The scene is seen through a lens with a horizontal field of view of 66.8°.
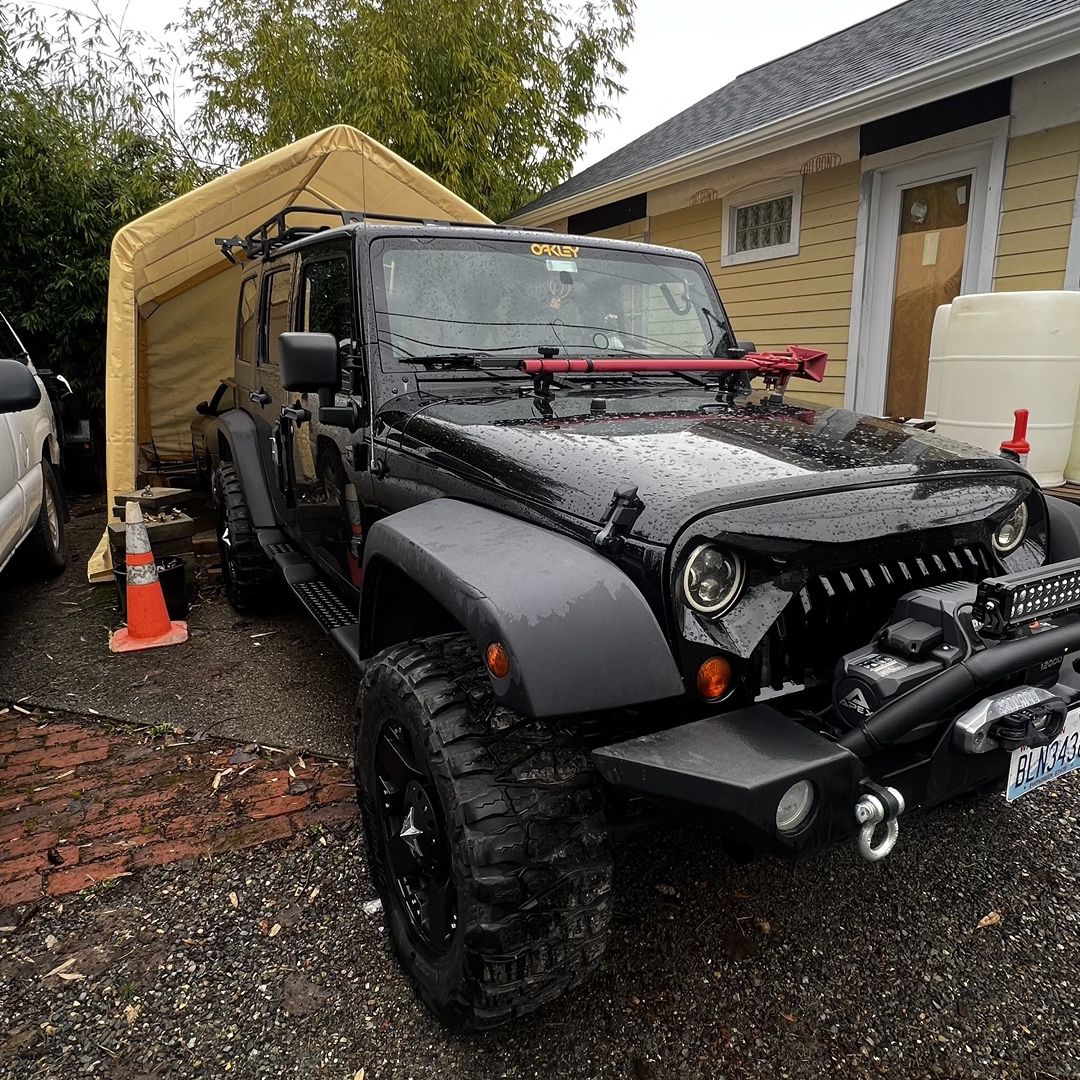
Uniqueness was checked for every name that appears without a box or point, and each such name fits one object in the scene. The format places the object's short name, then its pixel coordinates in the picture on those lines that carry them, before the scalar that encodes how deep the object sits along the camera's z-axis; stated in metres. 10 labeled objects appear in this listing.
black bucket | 4.59
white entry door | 6.14
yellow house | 5.49
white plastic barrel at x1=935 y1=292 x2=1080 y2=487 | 4.67
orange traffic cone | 4.26
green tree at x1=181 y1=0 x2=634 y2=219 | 11.90
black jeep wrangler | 1.55
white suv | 4.26
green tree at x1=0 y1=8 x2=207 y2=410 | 8.66
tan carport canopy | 5.13
